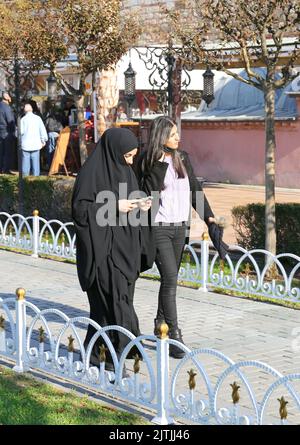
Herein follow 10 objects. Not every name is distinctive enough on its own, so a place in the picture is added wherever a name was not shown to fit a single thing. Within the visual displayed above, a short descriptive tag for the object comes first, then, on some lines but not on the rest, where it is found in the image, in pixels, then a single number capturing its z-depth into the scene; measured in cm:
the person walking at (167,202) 705
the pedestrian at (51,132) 1956
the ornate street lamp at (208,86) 1612
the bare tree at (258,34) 945
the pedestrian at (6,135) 1923
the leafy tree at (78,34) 1362
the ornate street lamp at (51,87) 1873
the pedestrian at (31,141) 1705
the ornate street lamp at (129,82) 1589
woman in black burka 629
